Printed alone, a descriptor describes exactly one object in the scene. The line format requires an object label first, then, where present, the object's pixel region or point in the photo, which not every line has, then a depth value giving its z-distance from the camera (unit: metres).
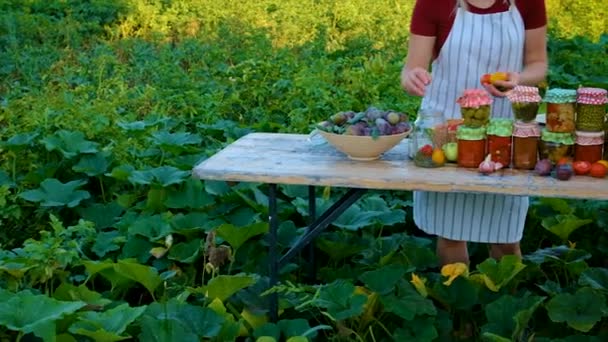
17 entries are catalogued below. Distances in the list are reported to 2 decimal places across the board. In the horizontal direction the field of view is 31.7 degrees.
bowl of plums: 3.37
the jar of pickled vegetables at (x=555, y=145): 3.26
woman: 3.54
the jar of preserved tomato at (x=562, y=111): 3.27
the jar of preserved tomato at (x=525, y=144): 3.27
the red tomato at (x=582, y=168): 3.21
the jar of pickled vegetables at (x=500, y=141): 3.28
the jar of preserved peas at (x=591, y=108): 3.25
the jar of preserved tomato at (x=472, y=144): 3.29
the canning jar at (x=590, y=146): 3.25
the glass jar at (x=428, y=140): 3.33
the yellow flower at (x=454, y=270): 3.69
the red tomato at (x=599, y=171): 3.19
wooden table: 3.12
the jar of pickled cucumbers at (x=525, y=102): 3.26
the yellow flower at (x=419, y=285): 3.62
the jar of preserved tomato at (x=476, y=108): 3.31
